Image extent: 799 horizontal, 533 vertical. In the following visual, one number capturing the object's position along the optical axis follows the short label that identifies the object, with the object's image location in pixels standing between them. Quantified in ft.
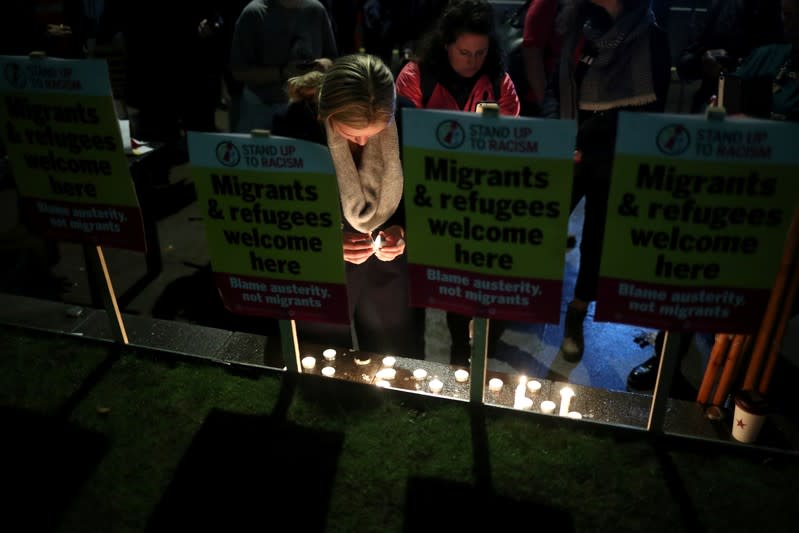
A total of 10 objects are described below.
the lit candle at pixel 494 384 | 9.23
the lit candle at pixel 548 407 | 8.79
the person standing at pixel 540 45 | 13.47
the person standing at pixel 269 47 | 14.69
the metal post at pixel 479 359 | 8.26
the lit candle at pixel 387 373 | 9.44
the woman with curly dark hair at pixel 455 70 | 11.37
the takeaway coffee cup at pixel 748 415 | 7.98
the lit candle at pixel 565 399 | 8.87
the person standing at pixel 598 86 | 11.65
